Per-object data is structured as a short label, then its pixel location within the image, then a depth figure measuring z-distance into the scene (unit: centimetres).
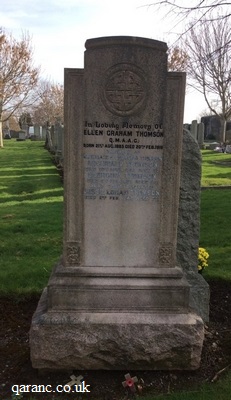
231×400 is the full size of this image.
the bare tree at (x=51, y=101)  5781
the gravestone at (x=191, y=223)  430
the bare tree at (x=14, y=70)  2997
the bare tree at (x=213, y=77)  2506
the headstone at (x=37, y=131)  5956
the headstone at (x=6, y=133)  6272
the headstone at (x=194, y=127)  2943
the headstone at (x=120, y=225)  343
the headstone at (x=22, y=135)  5764
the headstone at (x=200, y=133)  3209
